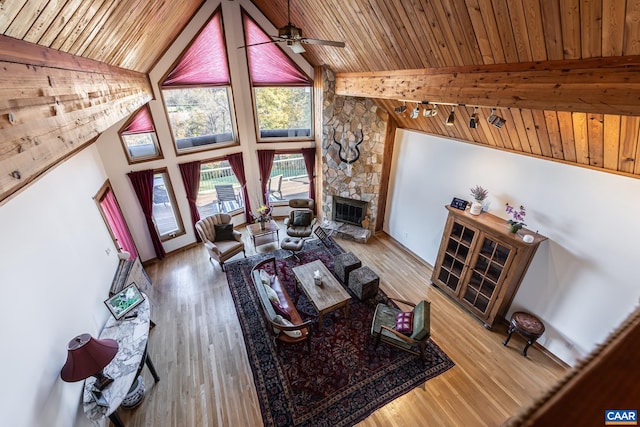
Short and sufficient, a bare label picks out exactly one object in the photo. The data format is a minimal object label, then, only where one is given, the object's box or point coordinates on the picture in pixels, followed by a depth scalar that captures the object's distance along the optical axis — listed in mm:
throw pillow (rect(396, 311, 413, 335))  4262
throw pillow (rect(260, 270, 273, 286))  4755
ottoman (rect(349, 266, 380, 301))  5129
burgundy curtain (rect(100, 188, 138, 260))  5039
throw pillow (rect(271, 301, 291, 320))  4367
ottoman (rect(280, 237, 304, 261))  6418
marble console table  3104
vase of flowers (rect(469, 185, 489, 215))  4648
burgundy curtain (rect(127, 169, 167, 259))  5754
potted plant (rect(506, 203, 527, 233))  4164
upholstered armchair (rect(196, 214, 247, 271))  6031
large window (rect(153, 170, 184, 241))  6309
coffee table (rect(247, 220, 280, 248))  6879
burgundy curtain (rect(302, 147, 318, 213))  7555
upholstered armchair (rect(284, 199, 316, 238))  6872
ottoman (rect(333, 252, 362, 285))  5590
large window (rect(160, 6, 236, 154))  5879
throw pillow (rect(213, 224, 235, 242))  6488
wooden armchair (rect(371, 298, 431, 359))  3947
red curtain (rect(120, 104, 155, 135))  5574
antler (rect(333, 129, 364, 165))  6600
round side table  4148
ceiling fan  3609
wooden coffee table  4594
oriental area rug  3660
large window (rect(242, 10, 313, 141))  6395
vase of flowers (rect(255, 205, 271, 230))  6962
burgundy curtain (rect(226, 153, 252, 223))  7133
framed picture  3943
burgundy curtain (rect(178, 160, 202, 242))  6445
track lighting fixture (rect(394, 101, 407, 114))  4688
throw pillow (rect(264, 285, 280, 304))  4434
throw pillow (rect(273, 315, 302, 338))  4072
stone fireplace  6410
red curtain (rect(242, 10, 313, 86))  6273
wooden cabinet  4188
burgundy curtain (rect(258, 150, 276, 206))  7430
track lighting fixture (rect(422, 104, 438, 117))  4199
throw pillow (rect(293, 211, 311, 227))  7051
